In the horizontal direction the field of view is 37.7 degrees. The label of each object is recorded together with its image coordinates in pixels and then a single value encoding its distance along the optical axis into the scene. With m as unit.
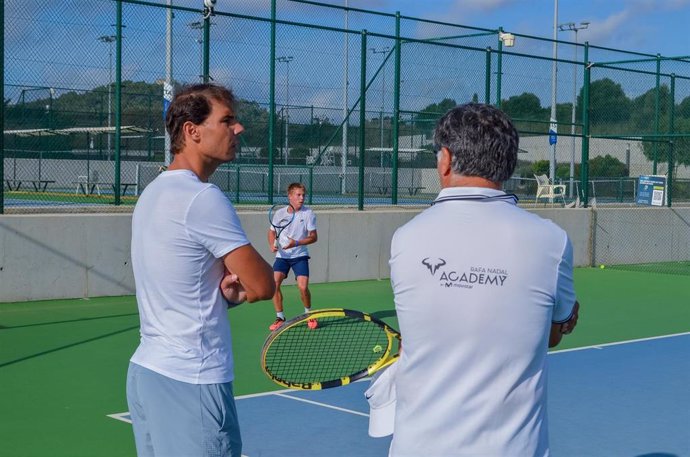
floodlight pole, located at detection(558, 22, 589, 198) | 19.21
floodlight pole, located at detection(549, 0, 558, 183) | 18.39
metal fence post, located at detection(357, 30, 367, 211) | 15.43
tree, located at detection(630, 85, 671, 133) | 20.66
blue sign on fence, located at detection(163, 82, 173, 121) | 12.93
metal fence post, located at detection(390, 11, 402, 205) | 16.15
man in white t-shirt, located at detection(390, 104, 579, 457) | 2.42
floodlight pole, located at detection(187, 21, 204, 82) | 13.37
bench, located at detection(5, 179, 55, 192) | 16.27
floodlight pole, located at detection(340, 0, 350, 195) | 15.20
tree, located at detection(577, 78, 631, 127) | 19.98
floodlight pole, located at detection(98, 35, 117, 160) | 12.61
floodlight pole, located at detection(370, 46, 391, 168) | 15.73
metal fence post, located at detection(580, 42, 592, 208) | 19.54
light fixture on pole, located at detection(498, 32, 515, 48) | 17.92
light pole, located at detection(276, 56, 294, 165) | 14.55
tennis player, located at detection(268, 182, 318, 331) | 10.76
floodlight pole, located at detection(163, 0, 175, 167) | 12.94
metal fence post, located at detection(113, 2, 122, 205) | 12.67
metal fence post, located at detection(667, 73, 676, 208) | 20.73
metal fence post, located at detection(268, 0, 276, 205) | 14.36
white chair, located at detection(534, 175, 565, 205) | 21.23
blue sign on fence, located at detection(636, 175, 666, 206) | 19.83
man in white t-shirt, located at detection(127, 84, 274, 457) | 2.98
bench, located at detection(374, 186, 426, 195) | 18.22
